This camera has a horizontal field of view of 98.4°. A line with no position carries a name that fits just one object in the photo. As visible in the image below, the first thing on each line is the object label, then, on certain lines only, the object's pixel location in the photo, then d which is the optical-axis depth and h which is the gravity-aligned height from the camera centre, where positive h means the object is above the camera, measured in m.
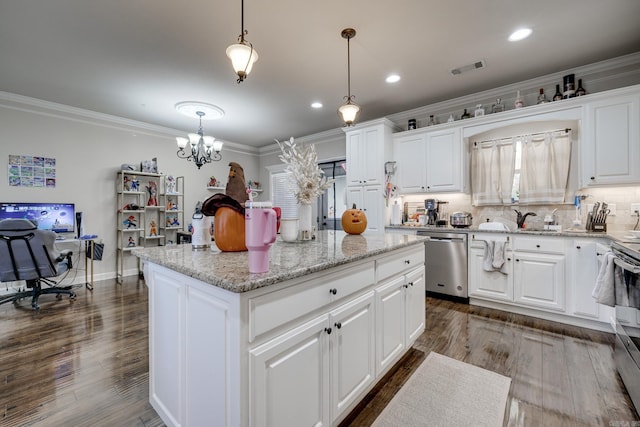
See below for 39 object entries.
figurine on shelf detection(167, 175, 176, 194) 5.38 +0.56
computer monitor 3.86 +0.01
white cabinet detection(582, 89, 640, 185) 2.74 +0.70
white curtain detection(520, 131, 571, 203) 3.32 +0.53
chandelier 4.09 +1.09
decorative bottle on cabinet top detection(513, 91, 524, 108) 3.45 +1.35
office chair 3.14 -0.49
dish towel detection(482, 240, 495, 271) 3.27 -0.53
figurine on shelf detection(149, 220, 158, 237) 5.21 -0.29
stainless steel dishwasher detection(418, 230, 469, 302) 3.51 -0.70
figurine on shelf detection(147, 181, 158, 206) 5.14 +0.38
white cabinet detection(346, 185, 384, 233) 4.30 +0.14
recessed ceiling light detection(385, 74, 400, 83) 3.37 +1.65
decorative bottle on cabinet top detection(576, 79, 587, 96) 3.10 +1.35
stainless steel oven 1.63 -0.70
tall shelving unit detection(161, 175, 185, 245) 5.32 +0.06
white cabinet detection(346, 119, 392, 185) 4.25 +0.96
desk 3.94 -0.59
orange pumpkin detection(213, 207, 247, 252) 1.45 -0.09
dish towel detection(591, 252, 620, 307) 1.92 -0.54
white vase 2.05 -0.08
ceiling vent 3.09 +1.65
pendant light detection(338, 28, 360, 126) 2.52 +1.00
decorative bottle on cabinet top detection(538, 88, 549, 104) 3.31 +1.35
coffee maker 4.14 -0.01
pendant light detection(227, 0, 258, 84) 1.89 +1.09
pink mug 1.02 -0.06
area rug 1.58 -1.19
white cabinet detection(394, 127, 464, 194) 3.87 +0.73
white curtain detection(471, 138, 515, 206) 3.67 +0.53
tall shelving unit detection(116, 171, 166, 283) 4.76 -0.02
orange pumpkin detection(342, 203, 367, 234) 2.52 -0.10
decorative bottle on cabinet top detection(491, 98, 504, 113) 3.66 +1.38
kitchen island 0.99 -0.53
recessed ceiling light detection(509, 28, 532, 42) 2.51 +1.63
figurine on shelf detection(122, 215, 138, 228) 4.92 -0.15
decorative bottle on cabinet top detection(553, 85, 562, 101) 3.21 +1.33
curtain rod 3.30 +0.96
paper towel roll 4.37 -0.06
